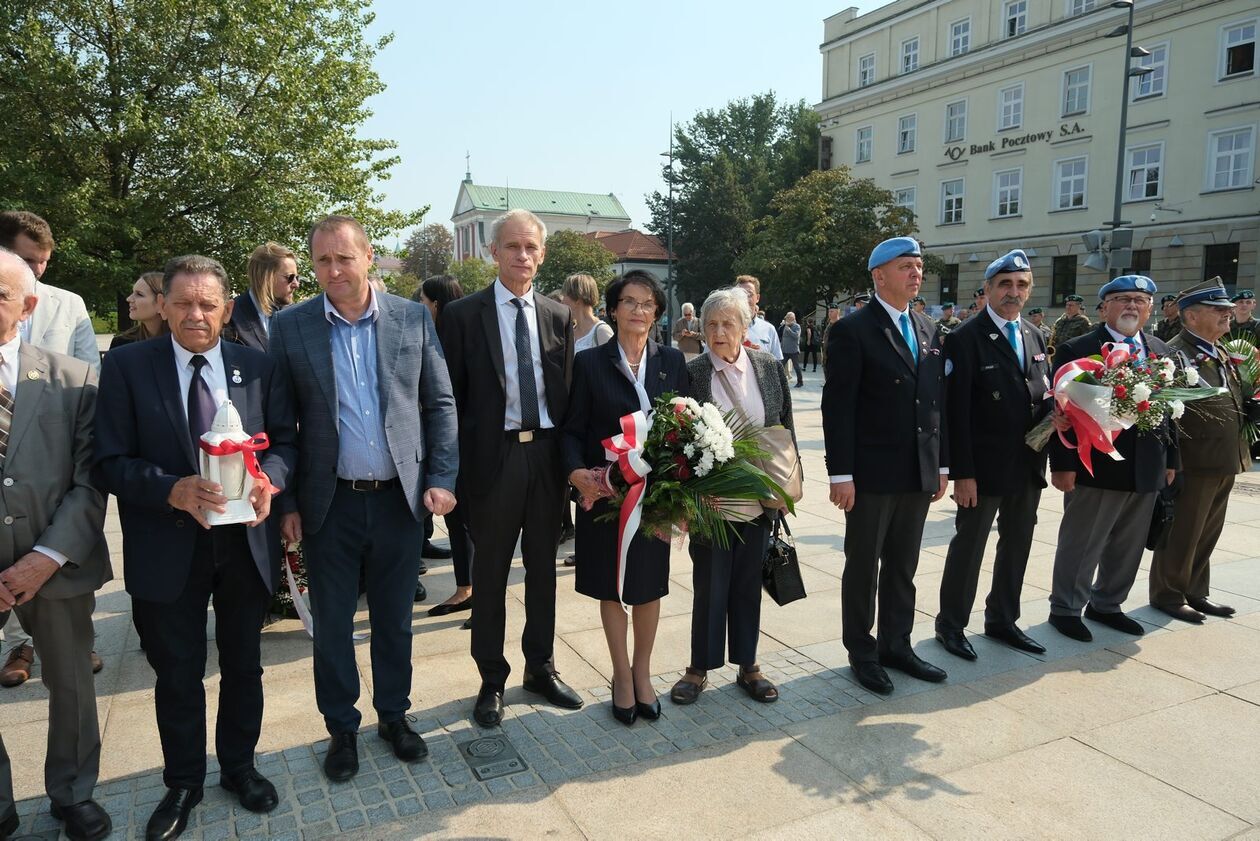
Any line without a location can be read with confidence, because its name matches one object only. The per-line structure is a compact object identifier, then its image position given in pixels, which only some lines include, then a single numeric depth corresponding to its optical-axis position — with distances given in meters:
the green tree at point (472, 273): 63.32
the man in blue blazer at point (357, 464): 3.33
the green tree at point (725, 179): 57.16
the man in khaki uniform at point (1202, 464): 5.28
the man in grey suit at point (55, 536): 2.79
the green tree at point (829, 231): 35.69
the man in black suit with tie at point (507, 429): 3.86
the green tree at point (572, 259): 54.16
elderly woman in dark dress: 3.80
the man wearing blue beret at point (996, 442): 4.61
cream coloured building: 28.16
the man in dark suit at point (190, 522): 2.90
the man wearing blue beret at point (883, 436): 4.22
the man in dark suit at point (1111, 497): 4.89
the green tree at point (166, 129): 14.80
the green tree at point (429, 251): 78.00
